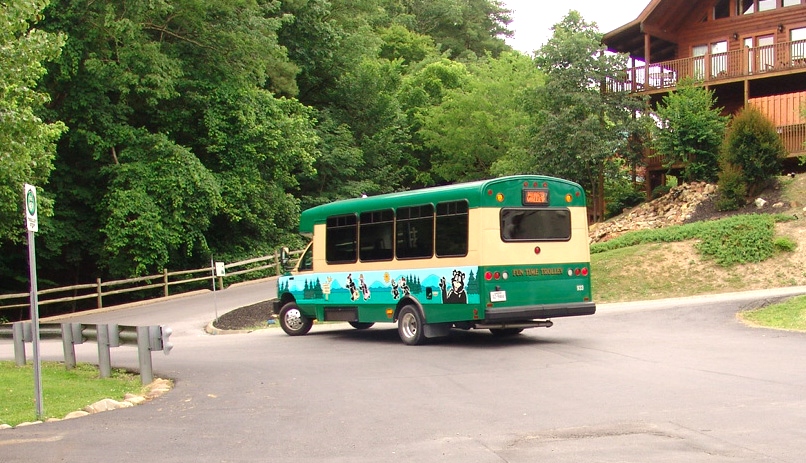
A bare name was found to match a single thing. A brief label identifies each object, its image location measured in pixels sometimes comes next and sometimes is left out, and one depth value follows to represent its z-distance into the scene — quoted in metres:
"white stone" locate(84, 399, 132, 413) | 10.63
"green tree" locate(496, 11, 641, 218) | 36.34
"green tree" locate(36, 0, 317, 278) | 32.31
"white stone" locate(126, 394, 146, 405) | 11.24
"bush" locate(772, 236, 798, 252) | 25.91
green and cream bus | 15.66
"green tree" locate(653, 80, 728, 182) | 33.34
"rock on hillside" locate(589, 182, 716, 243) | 32.19
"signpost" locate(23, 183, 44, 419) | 10.09
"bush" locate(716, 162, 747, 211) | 30.28
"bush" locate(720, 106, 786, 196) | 30.16
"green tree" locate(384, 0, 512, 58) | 81.75
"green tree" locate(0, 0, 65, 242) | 19.77
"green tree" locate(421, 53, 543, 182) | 49.62
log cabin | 35.59
